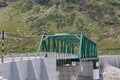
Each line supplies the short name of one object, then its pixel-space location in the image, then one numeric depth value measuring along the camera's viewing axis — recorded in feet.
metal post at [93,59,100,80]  340.33
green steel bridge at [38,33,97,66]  307.66
